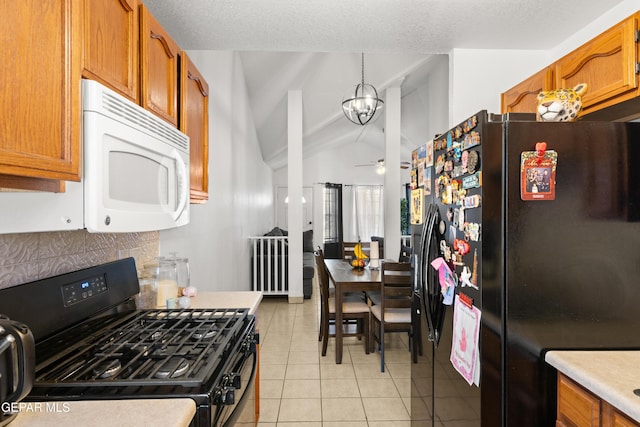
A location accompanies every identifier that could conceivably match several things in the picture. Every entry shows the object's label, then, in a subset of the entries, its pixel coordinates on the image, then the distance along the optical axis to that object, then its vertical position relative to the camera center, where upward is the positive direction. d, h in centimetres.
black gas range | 90 -45
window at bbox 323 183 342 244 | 931 -10
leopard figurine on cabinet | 135 +43
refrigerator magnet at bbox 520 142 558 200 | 128 +16
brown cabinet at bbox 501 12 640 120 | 137 +65
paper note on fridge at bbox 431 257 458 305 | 157 -32
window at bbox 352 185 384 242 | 963 +6
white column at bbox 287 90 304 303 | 501 +31
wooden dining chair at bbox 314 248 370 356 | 320 -92
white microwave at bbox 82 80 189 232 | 90 +15
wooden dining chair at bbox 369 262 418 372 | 277 -75
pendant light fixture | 392 +128
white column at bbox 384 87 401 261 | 495 +56
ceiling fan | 617 +100
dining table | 298 -64
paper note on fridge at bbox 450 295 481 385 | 136 -55
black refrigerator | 129 -15
